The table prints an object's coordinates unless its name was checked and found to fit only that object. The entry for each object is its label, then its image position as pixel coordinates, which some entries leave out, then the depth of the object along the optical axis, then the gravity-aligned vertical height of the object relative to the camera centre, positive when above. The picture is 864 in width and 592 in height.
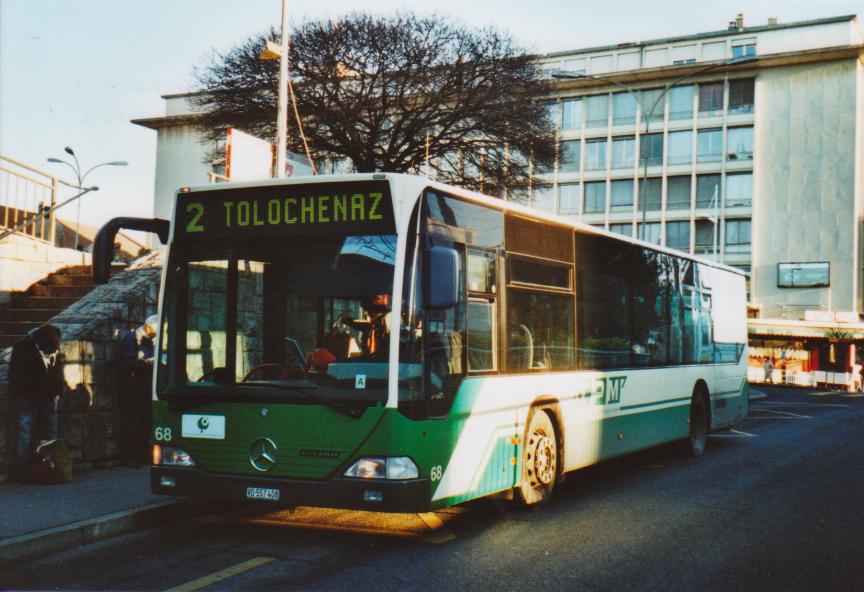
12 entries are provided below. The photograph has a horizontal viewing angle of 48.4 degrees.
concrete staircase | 13.27 +0.53
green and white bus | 6.90 +0.00
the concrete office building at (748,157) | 61.91 +13.33
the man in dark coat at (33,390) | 9.23 -0.51
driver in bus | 6.86 +0.15
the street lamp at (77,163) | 47.97 +8.79
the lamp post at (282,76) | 16.09 +4.50
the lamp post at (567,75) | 28.48 +8.31
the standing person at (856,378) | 55.62 -1.16
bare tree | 32.44 +8.54
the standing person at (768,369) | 56.69 -0.77
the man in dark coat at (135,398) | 10.67 -0.65
